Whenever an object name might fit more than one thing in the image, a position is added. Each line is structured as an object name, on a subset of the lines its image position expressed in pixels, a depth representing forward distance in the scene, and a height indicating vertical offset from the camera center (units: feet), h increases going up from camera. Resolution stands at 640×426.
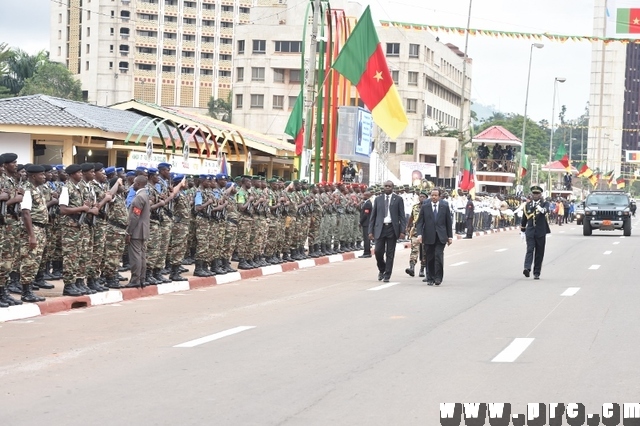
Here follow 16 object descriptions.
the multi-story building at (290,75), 302.25 +29.19
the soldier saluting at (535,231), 76.64 -2.95
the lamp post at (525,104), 268.41 +20.86
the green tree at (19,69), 295.48 +26.92
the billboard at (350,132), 135.44 +6.01
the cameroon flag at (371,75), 108.17 +10.63
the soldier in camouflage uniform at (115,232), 57.88 -3.15
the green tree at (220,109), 374.63 +22.73
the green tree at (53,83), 292.63 +25.45
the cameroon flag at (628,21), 276.90 +46.39
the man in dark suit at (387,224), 73.00 -2.76
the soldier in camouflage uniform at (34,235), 49.73 -3.02
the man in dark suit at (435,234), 70.28 -3.21
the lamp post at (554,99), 307.74 +27.47
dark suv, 168.96 -3.59
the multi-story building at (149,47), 391.04 +46.53
